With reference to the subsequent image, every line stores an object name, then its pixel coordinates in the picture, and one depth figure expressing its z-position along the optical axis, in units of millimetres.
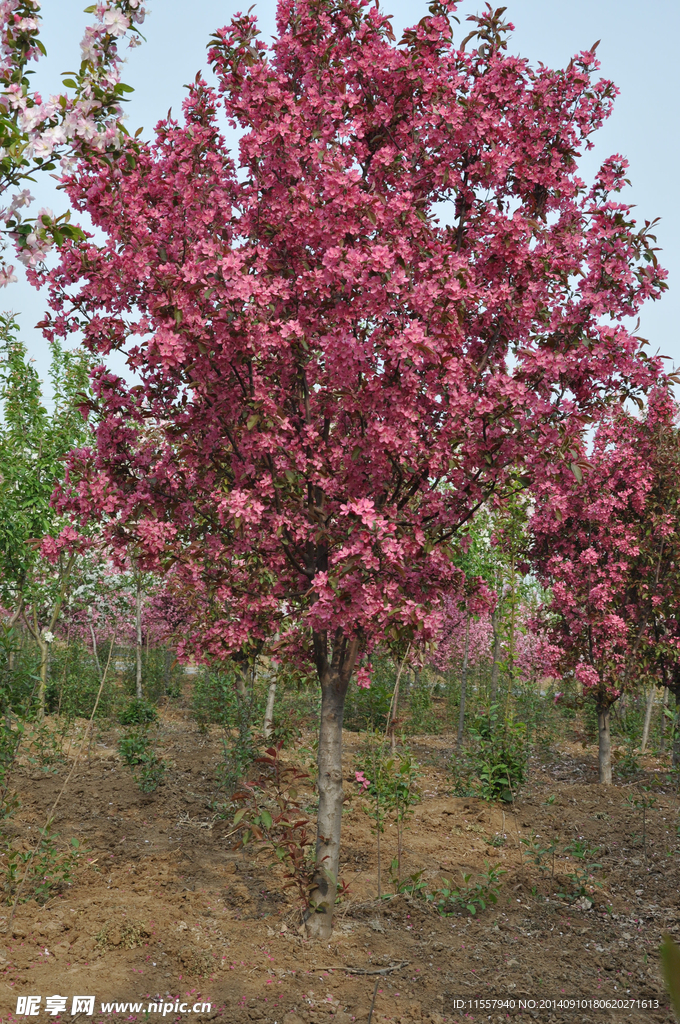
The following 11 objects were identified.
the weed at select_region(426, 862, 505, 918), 5426
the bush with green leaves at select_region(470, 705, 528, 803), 8102
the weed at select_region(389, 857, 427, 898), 5492
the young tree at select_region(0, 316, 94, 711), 11477
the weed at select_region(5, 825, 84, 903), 5159
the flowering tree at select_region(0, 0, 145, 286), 3562
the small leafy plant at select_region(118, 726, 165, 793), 7629
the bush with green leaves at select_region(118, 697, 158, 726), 11562
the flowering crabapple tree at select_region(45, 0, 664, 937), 4195
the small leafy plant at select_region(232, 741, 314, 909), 4691
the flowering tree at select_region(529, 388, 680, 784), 9555
